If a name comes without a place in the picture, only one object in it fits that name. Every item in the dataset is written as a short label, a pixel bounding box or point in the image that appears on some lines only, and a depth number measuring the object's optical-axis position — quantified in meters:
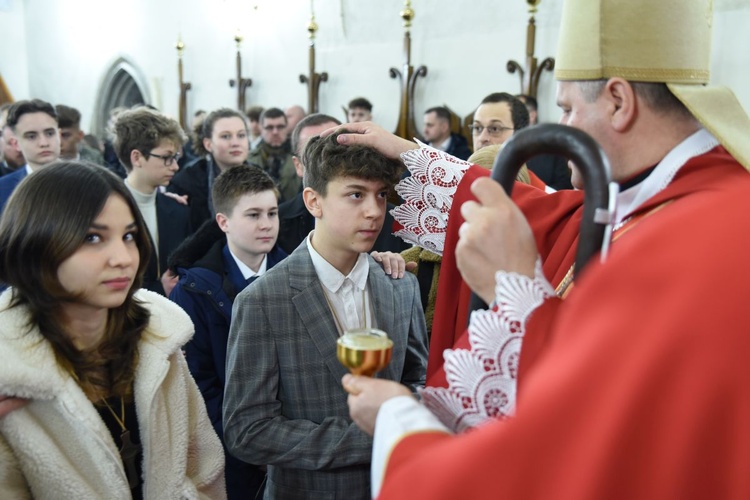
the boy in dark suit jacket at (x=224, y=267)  2.57
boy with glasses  3.76
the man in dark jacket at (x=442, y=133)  7.38
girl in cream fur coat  1.52
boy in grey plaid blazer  1.80
